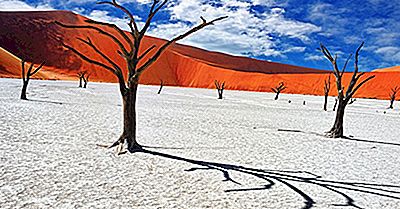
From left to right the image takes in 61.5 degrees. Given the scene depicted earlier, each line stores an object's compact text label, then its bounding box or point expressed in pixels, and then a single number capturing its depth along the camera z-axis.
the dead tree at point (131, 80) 6.21
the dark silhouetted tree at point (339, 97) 9.70
